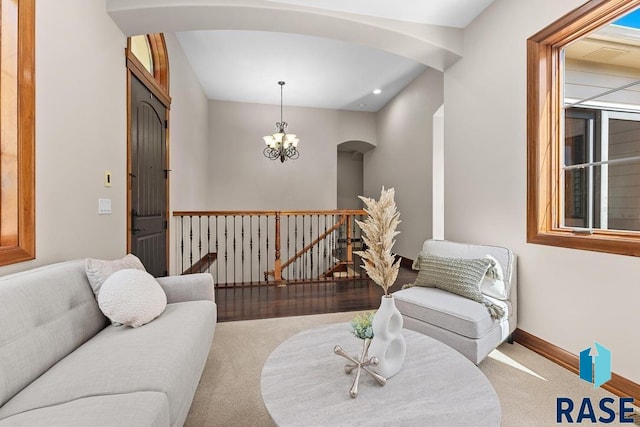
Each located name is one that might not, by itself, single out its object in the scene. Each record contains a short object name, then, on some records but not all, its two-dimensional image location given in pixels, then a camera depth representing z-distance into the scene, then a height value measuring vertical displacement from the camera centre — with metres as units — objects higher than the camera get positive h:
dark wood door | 2.92 +0.34
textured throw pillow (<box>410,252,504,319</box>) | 2.26 -0.50
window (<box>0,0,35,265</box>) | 1.53 +0.41
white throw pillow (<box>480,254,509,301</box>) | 2.38 -0.55
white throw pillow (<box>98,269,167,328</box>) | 1.63 -0.48
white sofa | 1.01 -0.63
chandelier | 5.26 +1.20
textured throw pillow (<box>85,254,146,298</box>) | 1.71 -0.34
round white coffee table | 1.02 -0.68
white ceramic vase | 1.27 -0.53
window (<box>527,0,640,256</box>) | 1.94 +0.59
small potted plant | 1.32 -0.50
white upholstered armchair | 2.00 -0.68
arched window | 3.09 +1.69
